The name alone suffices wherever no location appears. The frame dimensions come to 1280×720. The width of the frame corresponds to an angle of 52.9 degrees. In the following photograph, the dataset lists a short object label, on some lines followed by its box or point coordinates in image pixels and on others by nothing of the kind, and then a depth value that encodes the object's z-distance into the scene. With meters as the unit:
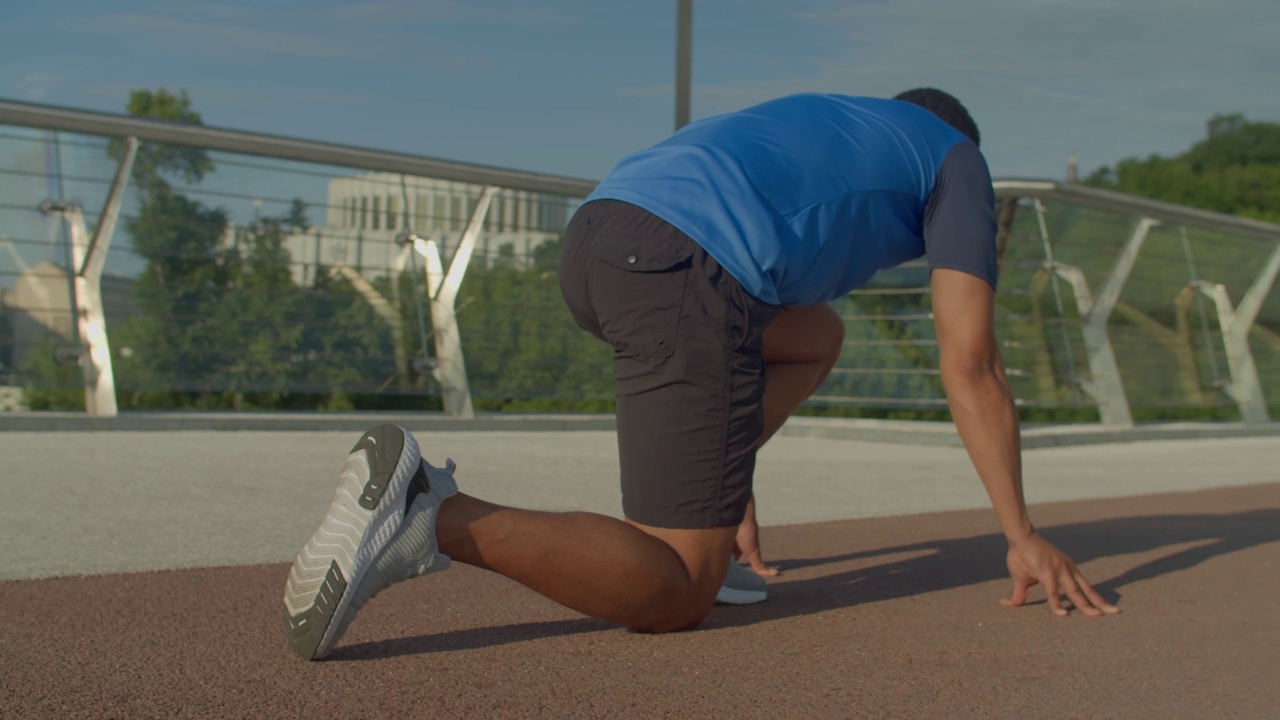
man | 2.42
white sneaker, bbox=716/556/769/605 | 3.17
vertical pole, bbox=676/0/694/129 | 6.61
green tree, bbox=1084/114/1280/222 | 59.16
